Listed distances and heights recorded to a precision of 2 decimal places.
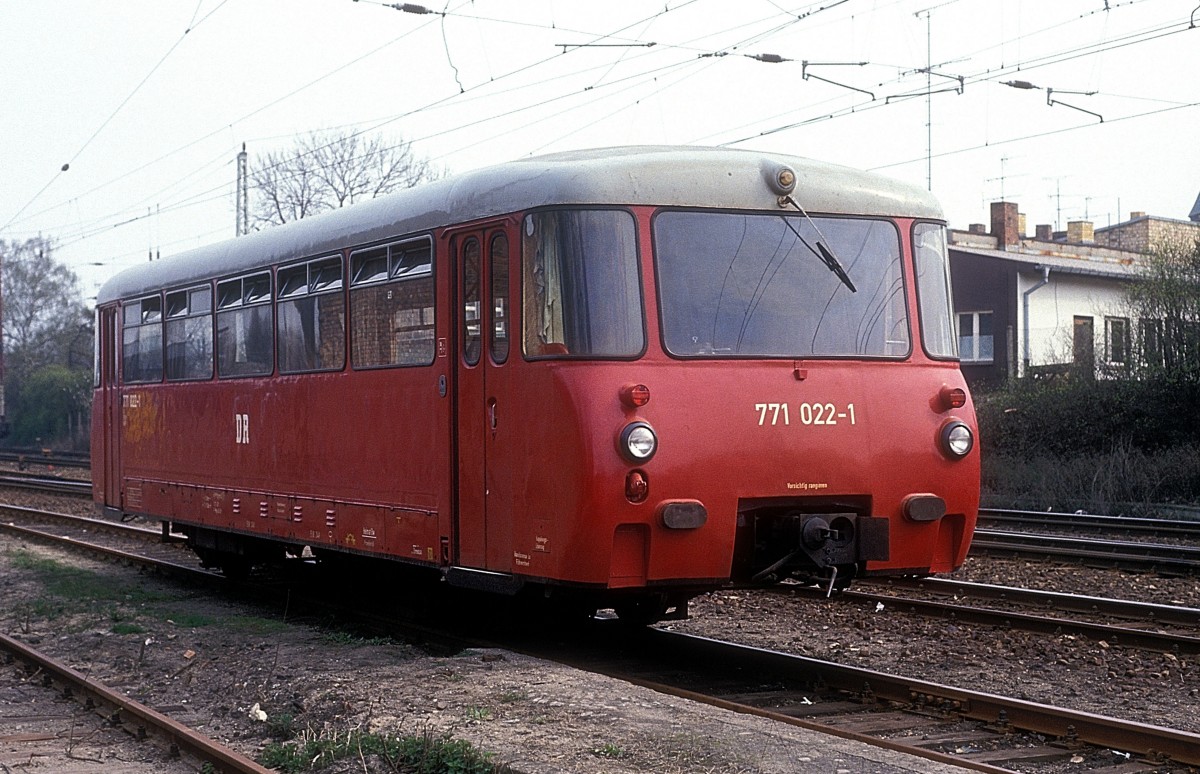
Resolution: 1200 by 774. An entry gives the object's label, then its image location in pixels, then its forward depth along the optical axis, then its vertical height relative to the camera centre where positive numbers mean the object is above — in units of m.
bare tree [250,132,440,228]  49.84 +7.67
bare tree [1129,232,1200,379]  26.11 +1.49
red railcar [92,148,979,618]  8.13 +0.13
